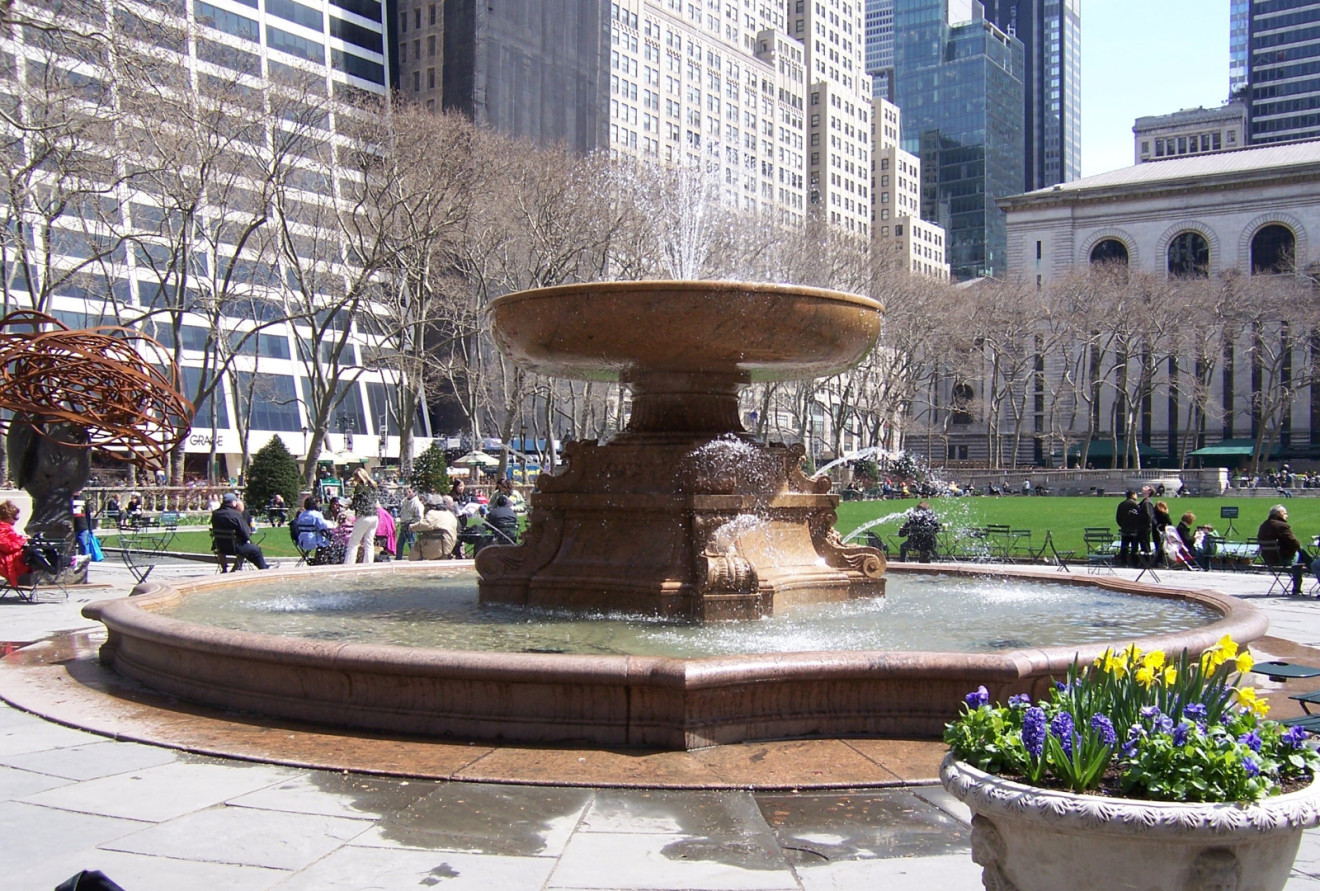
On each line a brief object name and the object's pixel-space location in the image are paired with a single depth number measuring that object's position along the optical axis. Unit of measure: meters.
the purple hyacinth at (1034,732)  3.23
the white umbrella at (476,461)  45.50
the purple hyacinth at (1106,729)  3.13
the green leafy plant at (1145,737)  3.05
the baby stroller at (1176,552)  20.00
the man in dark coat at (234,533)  15.62
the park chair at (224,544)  15.94
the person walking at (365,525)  15.77
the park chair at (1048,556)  20.13
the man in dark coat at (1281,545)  15.99
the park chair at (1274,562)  16.06
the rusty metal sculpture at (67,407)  13.43
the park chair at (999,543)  19.84
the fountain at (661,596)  6.07
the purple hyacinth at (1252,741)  3.11
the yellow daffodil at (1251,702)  3.36
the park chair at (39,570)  13.90
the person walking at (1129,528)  19.97
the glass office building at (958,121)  189.88
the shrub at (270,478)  34.19
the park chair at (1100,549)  20.11
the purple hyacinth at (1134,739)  3.15
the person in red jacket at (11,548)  13.66
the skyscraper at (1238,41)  177.12
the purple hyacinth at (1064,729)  3.24
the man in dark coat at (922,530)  18.91
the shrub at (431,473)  34.80
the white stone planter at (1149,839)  2.92
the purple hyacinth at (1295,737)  3.20
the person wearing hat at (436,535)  16.59
